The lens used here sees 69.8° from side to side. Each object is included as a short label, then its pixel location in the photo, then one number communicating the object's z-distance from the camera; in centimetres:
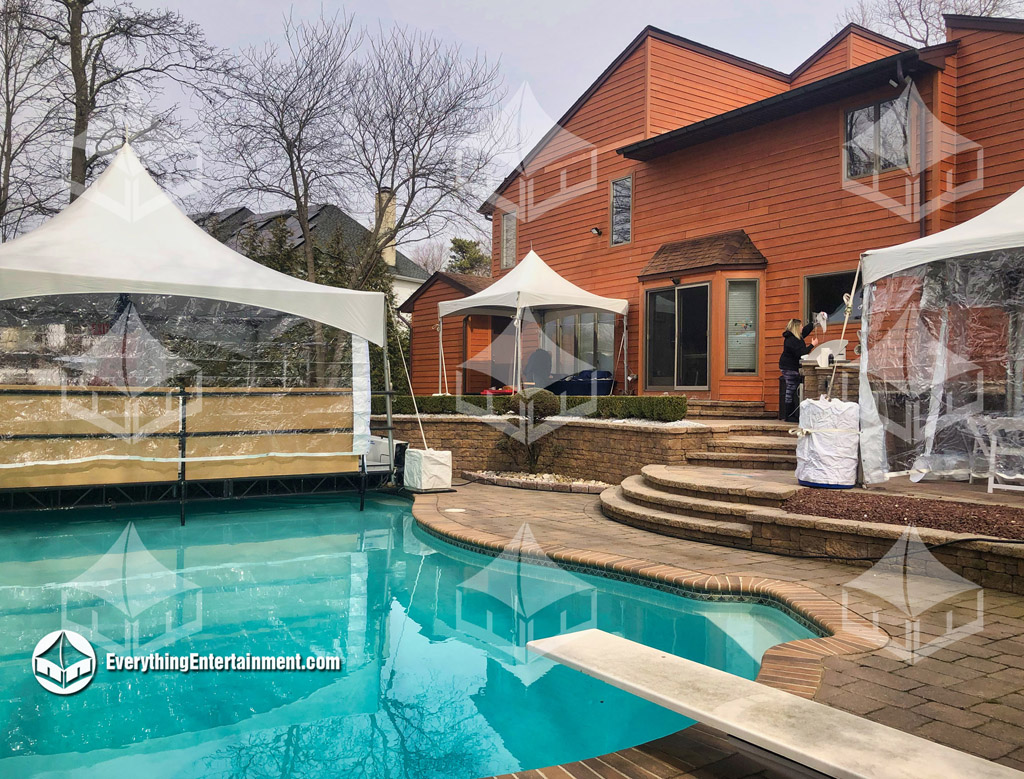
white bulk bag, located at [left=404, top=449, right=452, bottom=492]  910
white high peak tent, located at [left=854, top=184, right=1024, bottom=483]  686
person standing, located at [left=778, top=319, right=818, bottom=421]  998
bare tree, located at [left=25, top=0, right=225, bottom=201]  1348
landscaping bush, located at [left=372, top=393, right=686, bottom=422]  952
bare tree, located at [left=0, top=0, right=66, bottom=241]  1362
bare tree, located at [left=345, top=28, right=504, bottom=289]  1683
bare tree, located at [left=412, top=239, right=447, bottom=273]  3866
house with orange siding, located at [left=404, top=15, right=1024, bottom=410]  952
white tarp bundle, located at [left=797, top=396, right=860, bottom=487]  631
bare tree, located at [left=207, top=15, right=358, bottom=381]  1638
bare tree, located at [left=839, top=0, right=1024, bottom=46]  1867
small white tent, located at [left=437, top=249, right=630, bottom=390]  1236
